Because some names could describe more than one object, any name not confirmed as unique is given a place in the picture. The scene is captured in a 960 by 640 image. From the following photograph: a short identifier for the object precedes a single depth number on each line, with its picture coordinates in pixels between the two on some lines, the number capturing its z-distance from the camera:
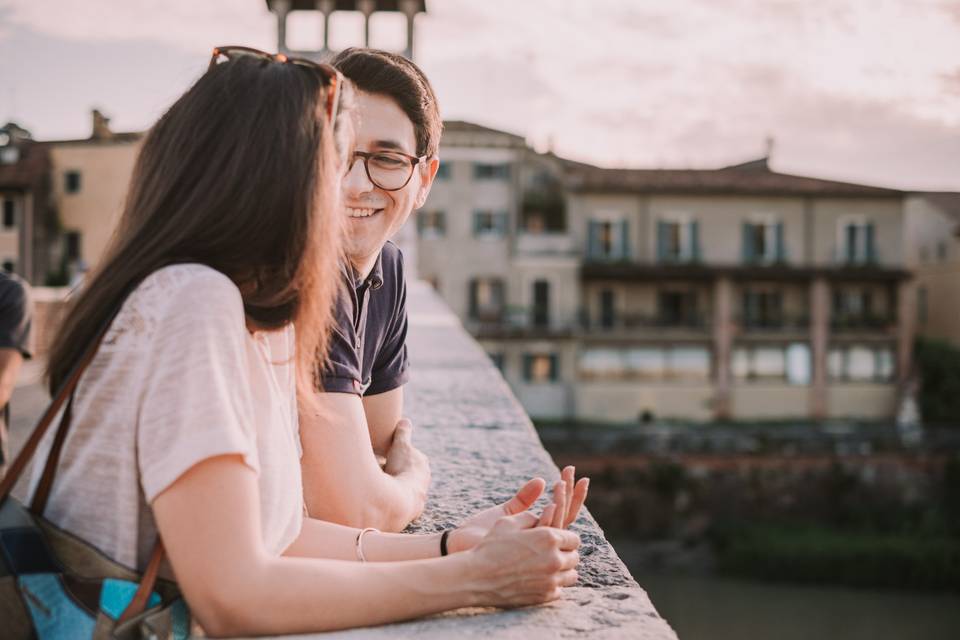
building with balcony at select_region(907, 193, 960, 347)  30.06
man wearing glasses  1.74
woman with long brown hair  1.12
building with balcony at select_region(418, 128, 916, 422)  27.59
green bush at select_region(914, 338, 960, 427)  26.25
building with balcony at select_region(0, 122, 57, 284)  25.97
